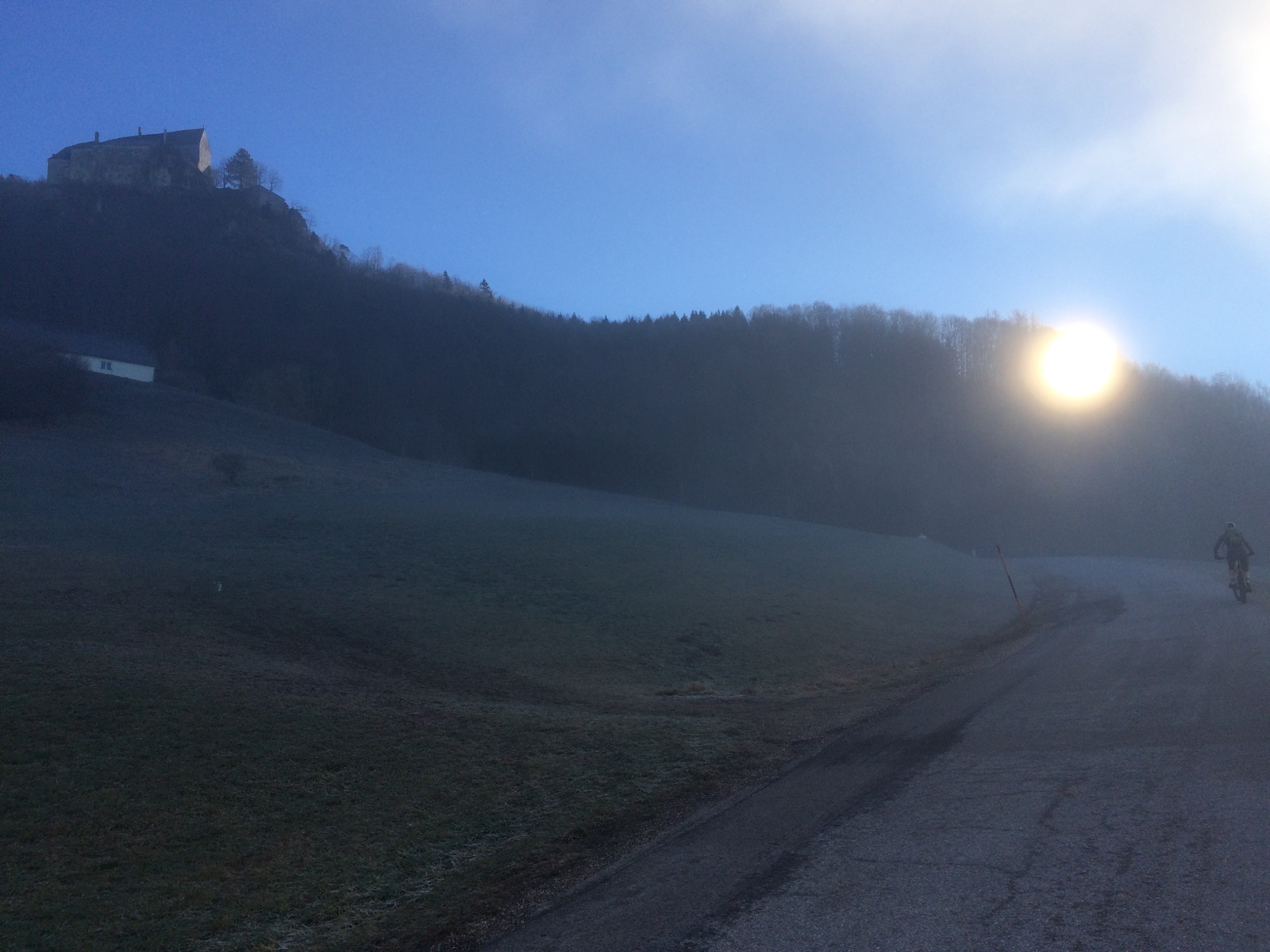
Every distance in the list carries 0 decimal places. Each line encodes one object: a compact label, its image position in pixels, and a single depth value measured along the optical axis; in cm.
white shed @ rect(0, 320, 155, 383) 6800
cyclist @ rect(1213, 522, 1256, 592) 1975
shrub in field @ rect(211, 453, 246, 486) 4278
